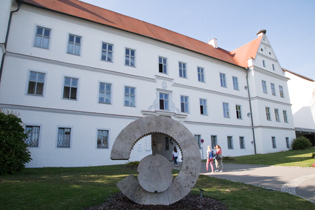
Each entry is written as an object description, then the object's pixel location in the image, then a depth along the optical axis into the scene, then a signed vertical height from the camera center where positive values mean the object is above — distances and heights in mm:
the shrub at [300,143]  28891 +1216
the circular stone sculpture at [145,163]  5770 -46
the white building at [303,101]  36547 +9042
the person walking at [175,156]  16508 -184
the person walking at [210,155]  13541 -110
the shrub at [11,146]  9648 +425
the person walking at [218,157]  13086 -231
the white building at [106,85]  14430 +5920
